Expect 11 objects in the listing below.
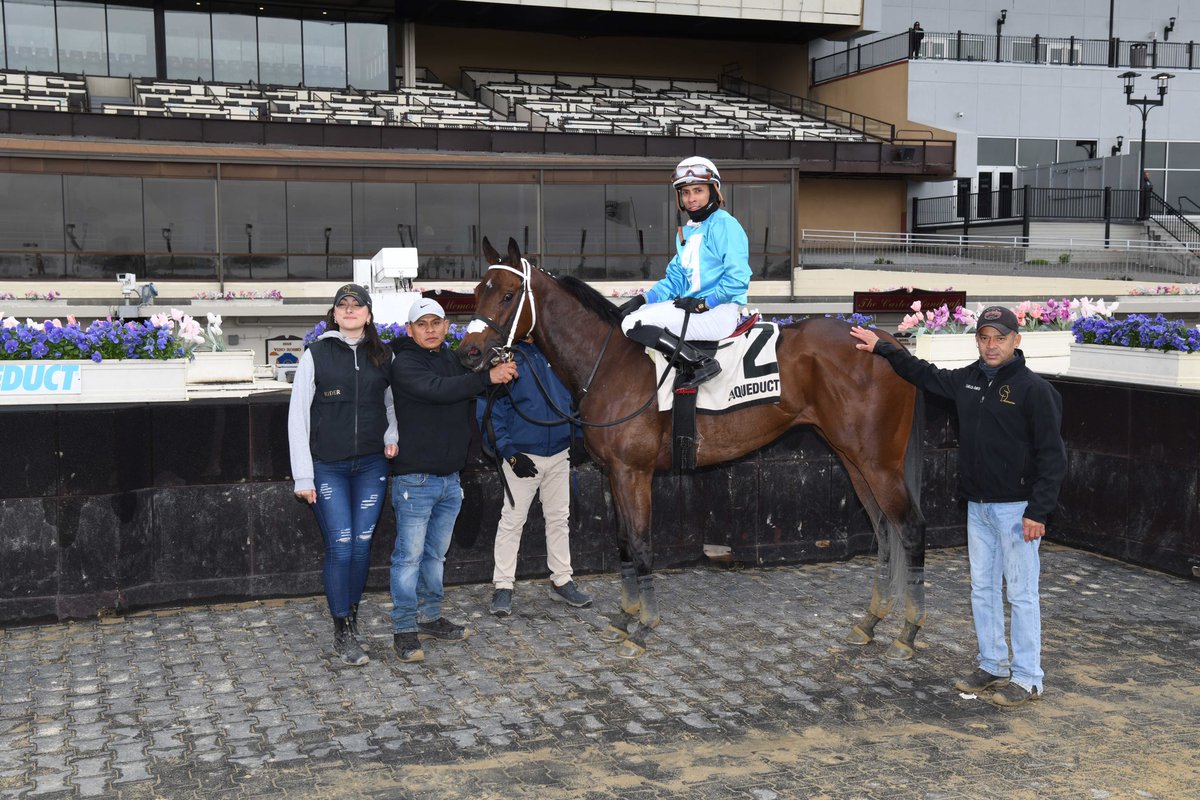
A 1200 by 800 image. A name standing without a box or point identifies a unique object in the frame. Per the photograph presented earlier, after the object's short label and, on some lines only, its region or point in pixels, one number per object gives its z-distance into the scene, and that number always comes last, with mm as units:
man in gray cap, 7121
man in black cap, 6289
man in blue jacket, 8055
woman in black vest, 7039
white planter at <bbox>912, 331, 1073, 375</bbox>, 13664
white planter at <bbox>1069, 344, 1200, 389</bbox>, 11062
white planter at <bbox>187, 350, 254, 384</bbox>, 18078
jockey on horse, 7406
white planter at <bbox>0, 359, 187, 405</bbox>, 8695
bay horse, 7625
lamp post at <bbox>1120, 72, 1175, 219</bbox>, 46938
